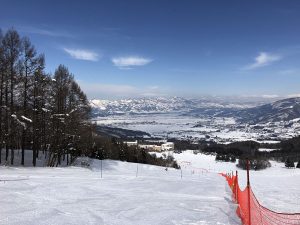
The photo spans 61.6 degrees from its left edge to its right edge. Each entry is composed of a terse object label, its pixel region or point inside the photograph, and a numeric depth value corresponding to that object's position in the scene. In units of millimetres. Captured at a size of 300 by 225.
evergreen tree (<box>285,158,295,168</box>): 78045
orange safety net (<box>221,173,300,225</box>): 6825
